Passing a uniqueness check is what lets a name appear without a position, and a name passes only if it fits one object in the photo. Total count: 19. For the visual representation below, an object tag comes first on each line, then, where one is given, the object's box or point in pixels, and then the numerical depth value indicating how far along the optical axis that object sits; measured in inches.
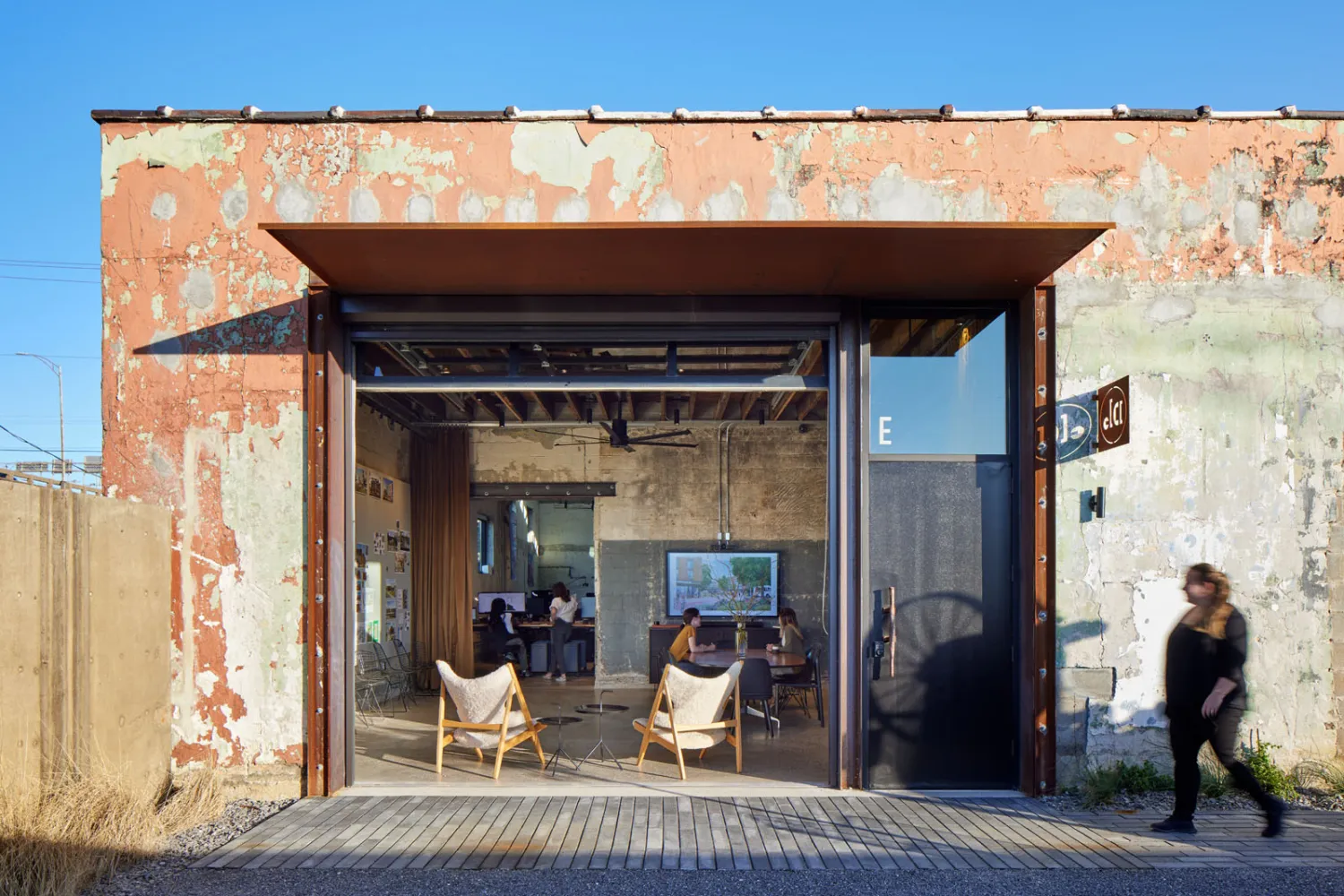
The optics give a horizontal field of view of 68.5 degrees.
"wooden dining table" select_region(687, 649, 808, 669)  308.3
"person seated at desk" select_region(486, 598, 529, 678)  503.5
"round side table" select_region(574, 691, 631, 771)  271.8
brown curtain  456.4
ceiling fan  433.7
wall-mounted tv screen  476.7
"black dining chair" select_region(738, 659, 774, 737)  298.0
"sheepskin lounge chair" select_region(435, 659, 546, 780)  250.1
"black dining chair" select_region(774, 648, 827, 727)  329.7
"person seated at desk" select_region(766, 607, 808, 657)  365.4
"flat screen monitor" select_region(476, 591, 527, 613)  547.5
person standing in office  482.3
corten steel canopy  193.3
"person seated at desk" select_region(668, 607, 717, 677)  338.0
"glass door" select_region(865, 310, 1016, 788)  224.4
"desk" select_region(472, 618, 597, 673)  513.3
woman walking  188.4
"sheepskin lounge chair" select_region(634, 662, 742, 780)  246.4
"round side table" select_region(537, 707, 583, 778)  258.5
